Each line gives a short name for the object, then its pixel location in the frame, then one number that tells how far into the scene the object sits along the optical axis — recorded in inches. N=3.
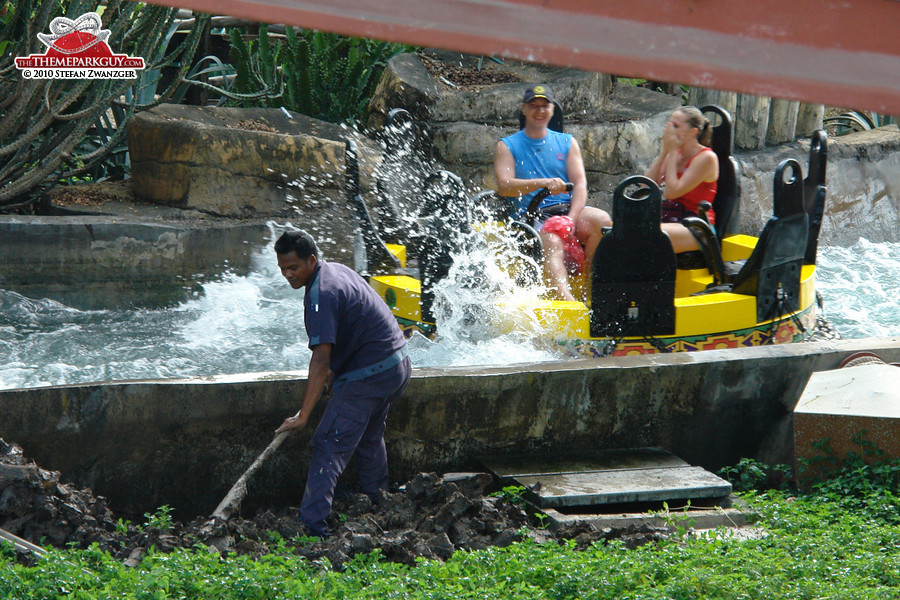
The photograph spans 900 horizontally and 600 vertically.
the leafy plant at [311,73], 879.7
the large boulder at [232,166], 705.0
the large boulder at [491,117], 776.9
